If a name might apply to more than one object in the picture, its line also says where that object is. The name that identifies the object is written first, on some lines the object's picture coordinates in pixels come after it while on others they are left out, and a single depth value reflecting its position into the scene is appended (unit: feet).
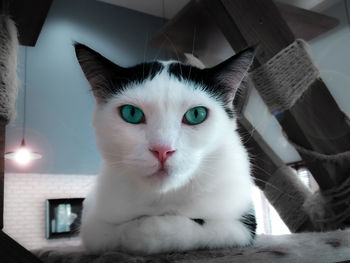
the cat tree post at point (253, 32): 2.66
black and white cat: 1.68
